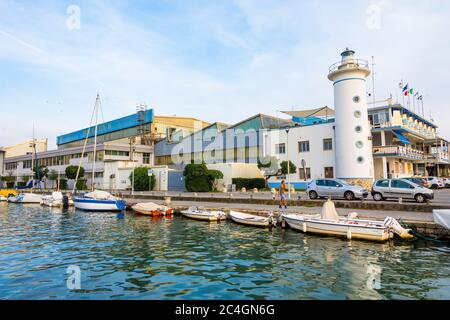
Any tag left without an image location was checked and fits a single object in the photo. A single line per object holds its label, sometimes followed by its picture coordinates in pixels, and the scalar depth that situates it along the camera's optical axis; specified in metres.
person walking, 20.61
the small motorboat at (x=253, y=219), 17.78
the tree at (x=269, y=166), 42.91
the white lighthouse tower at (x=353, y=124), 34.66
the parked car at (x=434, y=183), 38.50
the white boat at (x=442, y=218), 12.83
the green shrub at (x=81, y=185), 55.47
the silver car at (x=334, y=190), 23.00
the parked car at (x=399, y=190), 20.19
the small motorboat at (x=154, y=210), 24.19
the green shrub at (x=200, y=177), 41.84
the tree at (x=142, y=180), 48.22
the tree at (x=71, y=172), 54.23
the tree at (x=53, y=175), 61.91
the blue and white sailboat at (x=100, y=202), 27.91
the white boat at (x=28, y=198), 40.47
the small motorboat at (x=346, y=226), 13.73
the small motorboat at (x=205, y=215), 20.61
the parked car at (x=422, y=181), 33.50
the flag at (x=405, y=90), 45.72
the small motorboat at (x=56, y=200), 34.59
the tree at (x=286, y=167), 39.09
